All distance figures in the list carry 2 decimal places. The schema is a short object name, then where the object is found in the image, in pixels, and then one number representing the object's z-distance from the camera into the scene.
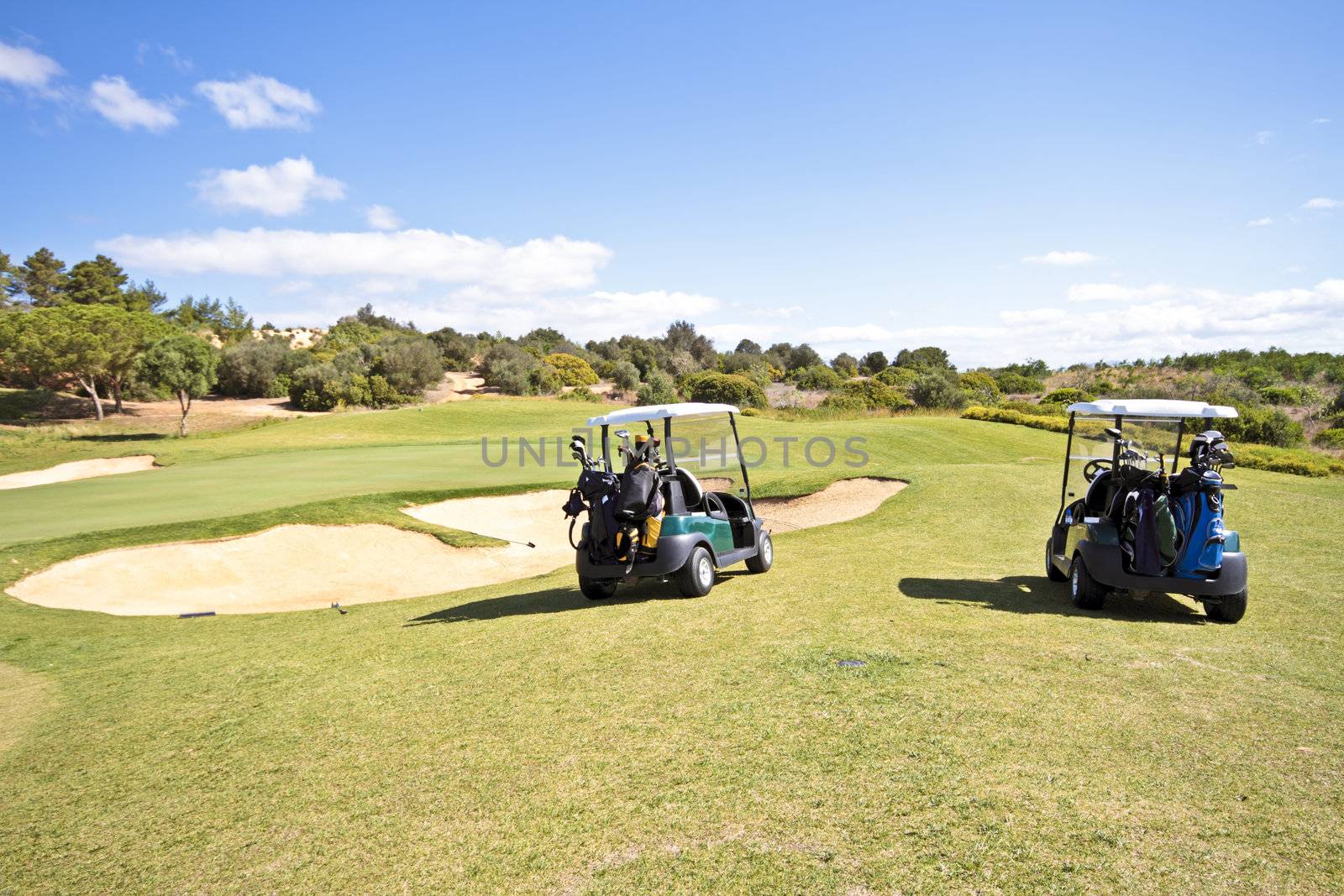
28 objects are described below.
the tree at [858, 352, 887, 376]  86.27
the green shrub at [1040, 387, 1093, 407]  44.91
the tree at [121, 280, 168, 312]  74.11
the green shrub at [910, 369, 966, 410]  49.59
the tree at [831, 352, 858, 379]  82.19
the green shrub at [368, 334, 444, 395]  58.25
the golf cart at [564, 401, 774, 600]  8.72
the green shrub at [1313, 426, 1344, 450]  30.65
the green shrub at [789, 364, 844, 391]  70.06
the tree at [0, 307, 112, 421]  40.62
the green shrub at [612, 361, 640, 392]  67.39
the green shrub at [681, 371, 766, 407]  56.44
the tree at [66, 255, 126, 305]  74.75
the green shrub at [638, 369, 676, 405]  58.20
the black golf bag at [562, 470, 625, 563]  8.68
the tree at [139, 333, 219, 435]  40.22
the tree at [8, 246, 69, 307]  79.75
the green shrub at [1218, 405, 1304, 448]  29.52
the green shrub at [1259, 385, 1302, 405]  40.69
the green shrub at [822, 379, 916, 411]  49.44
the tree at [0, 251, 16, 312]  77.99
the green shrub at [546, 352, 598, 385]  69.38
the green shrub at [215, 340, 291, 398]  56.53
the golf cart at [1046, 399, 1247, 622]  7.37
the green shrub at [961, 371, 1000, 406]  53.16
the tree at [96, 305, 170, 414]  42.12
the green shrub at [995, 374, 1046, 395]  59.67
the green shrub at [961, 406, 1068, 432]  33.47
